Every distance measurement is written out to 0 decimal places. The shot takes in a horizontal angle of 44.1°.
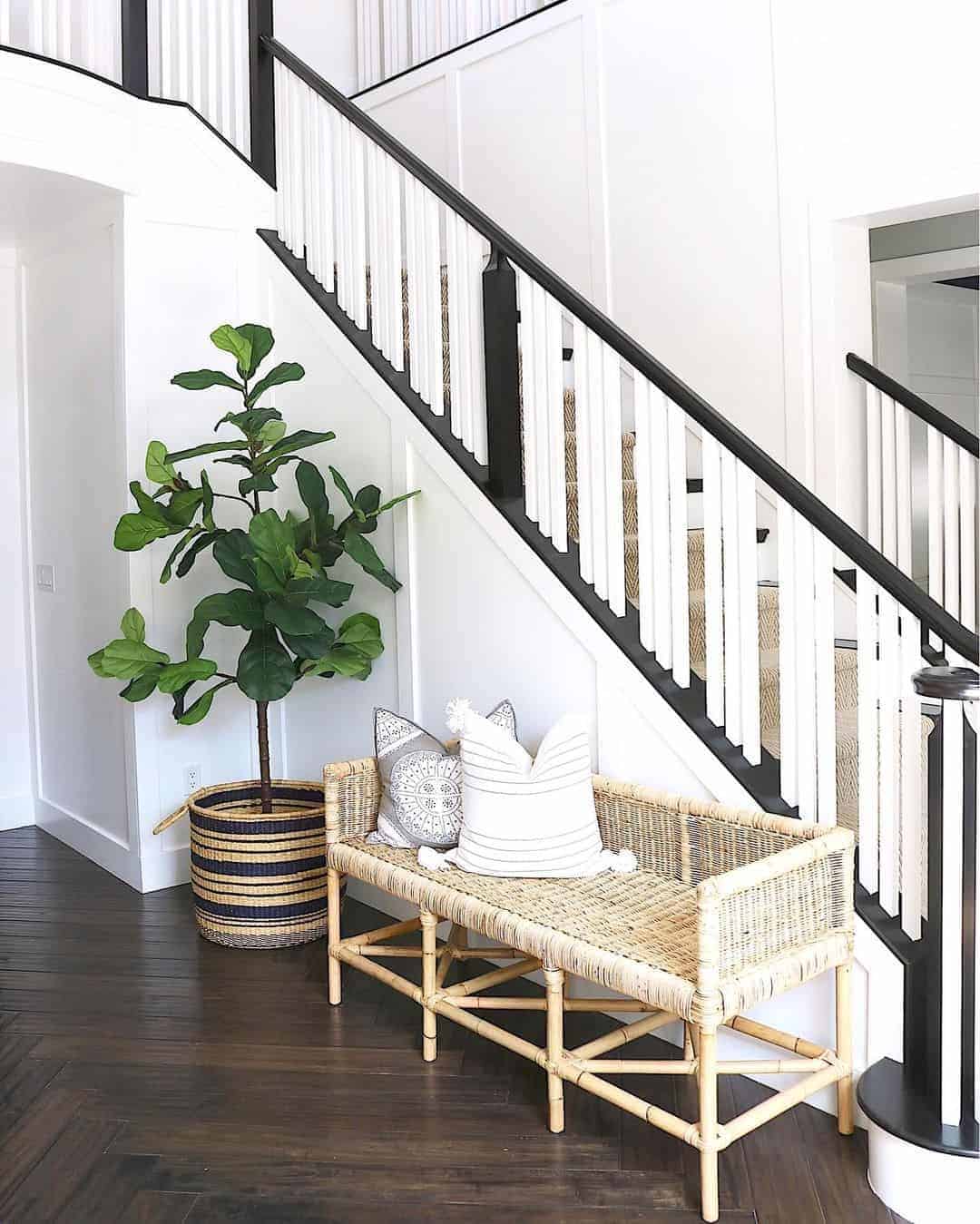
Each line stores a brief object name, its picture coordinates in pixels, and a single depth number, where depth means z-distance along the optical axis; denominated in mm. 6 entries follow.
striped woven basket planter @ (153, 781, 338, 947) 3617
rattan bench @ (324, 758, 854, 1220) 2279
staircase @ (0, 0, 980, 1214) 2367
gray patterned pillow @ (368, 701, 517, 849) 3150
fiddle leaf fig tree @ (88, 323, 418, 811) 3512
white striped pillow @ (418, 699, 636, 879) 2867
